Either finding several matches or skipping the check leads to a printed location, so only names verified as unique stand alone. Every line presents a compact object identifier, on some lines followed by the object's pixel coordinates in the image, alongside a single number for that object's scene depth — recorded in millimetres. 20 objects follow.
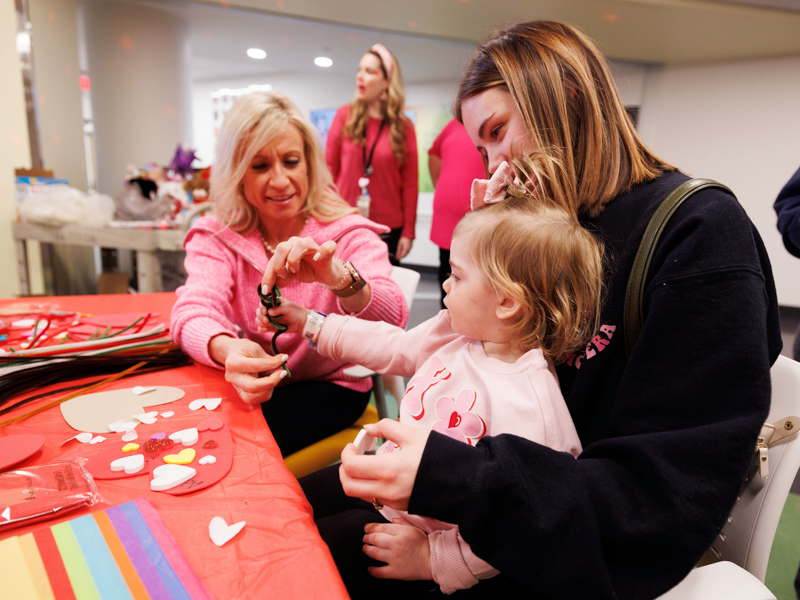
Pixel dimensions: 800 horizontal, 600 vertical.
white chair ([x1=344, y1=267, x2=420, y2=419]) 1666
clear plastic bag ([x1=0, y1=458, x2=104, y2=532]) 600
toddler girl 774
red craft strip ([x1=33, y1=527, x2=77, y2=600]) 492
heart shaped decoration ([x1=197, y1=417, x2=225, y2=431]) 861
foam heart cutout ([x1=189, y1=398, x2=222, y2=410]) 957
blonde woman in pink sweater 1363
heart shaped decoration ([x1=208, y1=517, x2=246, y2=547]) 595
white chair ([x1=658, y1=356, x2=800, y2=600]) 668
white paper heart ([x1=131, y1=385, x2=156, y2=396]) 1006
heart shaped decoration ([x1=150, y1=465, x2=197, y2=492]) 688
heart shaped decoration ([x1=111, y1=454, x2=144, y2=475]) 720
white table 3332
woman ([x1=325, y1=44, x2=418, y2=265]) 3174
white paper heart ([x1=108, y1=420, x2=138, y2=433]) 844
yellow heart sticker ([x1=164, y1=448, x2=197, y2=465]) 754
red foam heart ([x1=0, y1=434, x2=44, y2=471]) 720
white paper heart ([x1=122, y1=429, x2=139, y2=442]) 816
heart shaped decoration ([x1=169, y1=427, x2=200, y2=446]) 813
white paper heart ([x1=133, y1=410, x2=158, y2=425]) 880
